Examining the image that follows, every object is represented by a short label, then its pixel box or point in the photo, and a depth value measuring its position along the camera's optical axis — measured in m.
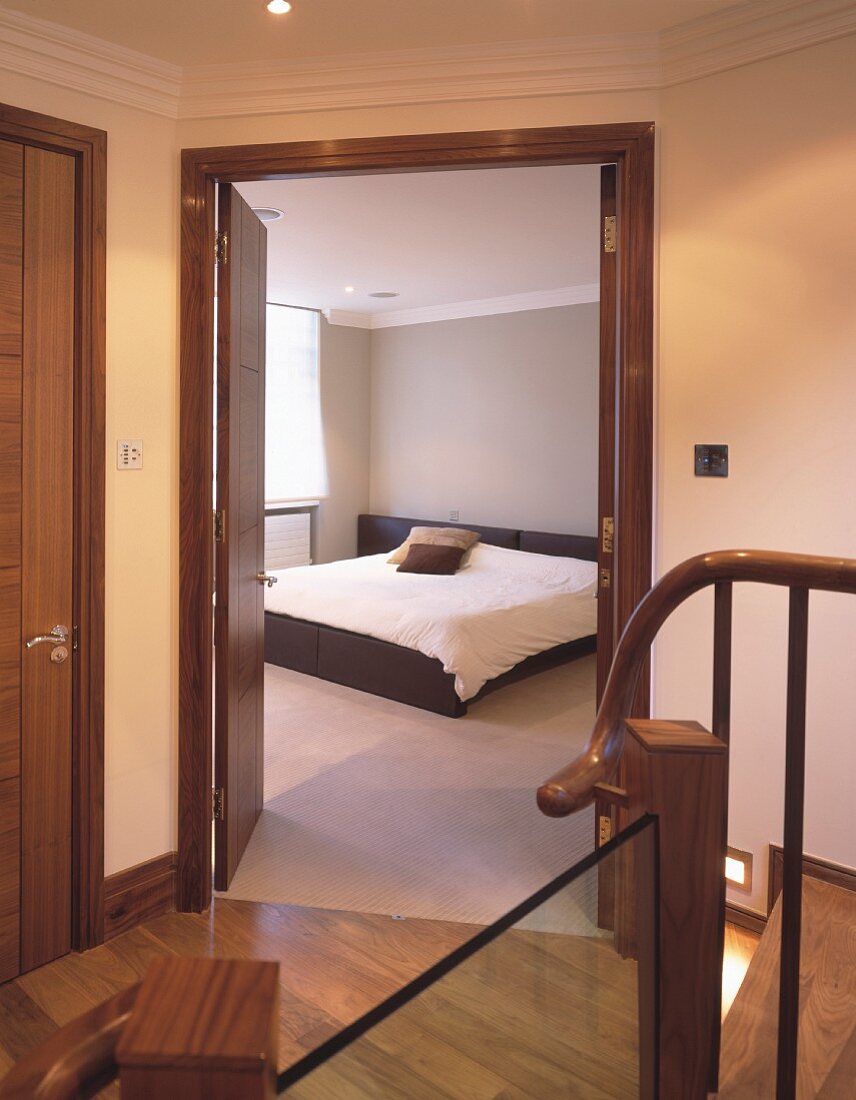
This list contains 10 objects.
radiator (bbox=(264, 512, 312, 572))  7.41
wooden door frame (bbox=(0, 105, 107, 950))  2.43
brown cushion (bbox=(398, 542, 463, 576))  6.28
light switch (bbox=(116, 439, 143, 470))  2.57
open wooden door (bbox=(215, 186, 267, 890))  2.72
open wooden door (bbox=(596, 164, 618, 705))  2.60
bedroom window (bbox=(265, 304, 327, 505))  7.39
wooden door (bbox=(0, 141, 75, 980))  2.30
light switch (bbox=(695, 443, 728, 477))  2.45
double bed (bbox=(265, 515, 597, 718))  4.79
